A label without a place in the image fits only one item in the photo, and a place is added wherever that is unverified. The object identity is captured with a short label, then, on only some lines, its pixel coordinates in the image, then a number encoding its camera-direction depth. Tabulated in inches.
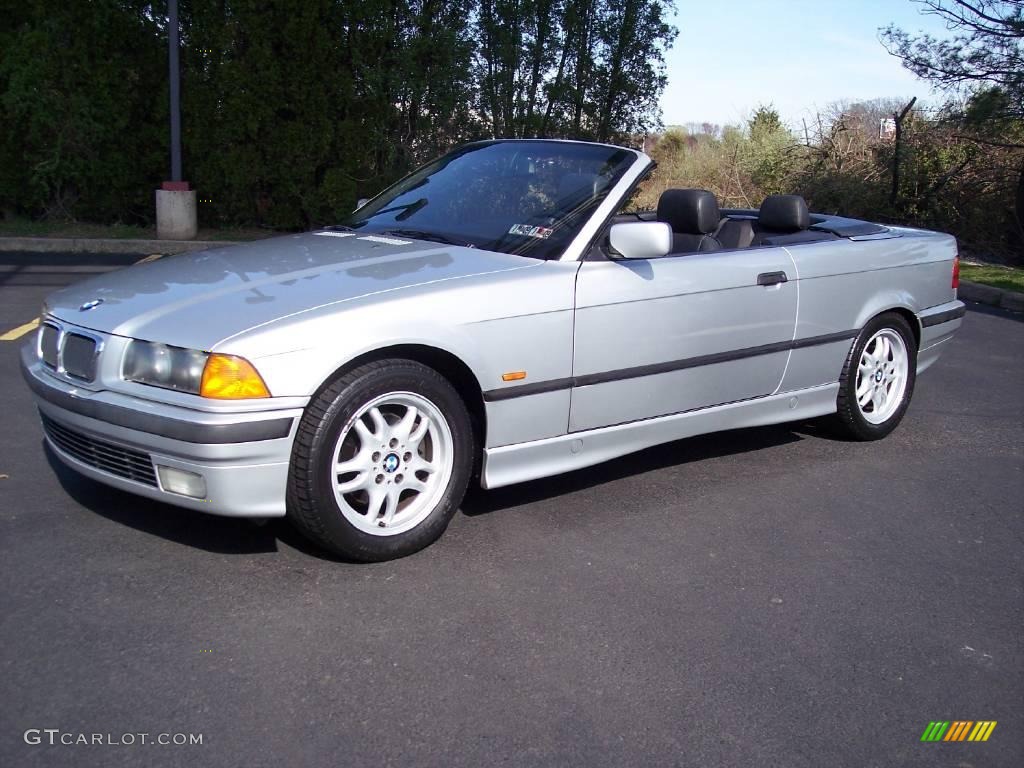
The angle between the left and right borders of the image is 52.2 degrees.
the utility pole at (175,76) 484.1
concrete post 519.1
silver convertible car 135.2
